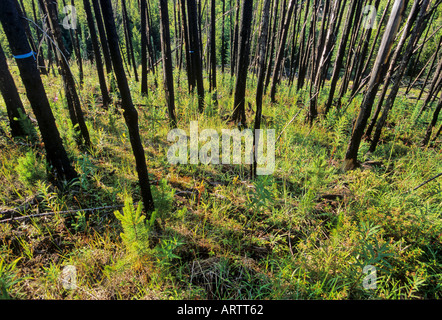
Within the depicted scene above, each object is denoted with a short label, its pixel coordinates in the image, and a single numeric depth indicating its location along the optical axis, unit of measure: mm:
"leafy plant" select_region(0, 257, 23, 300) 1418
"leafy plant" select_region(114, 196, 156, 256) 1694
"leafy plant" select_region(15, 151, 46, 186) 2441
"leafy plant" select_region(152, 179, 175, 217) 2240
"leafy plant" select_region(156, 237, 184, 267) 1710
